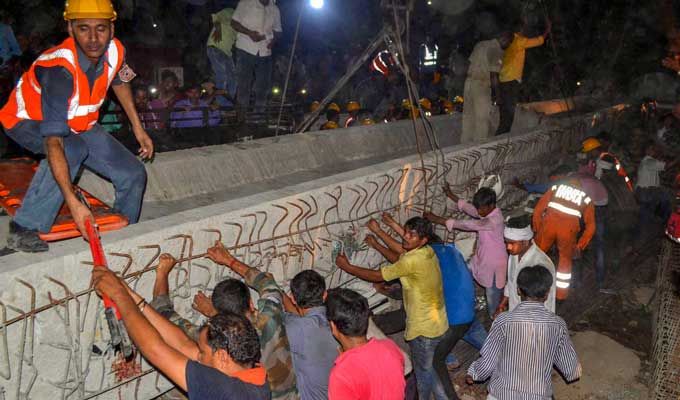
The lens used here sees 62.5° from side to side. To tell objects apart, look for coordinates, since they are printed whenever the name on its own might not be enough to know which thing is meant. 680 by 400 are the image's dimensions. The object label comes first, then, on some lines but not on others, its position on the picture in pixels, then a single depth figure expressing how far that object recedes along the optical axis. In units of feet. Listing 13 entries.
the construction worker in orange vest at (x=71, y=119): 9.92
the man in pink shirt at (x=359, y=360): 9.94
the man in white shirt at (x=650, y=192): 28.73
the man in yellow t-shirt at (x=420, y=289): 13.83
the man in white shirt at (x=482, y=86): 24.88
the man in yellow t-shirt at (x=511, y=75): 26.63
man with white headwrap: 15.60
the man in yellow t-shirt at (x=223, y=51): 26.27
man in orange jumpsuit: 19.19
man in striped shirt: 11.89
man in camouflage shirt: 10.33
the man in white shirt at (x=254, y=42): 25.20
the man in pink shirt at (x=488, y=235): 17.72
